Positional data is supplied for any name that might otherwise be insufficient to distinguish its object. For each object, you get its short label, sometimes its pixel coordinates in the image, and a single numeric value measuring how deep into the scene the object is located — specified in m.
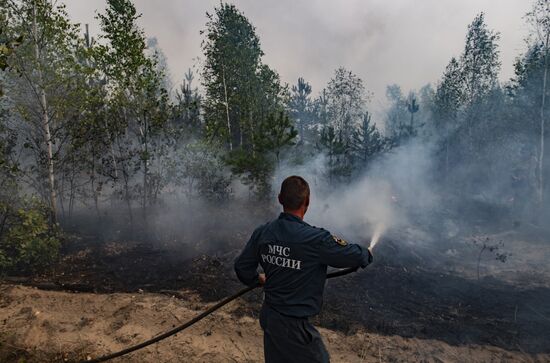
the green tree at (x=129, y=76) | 14.30
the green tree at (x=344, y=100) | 39.81
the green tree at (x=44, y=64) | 11.49
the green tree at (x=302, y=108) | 43.23
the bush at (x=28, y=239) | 9.07
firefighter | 2.99
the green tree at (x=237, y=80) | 21.16
